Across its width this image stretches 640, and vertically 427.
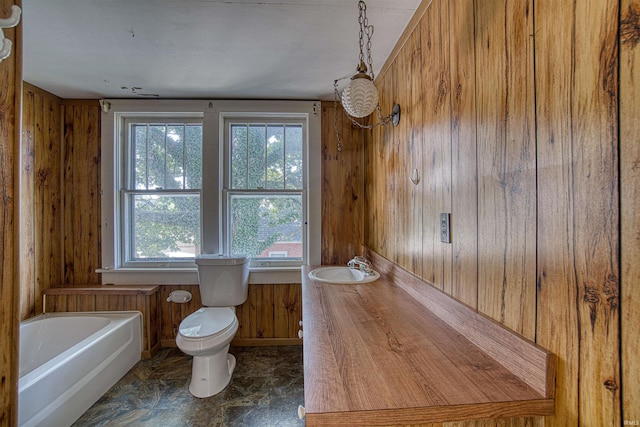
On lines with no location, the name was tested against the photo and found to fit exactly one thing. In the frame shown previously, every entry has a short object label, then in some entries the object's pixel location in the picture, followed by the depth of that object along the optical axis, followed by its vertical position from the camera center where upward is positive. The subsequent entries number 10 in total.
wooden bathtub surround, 2.27 -0.77
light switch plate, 1.09 -0.06
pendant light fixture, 1.27 +0.59
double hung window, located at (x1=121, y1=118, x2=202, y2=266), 2.52 +0.22
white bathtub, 1.42 -1.01
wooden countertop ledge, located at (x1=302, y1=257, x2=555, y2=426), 0.60 -0.44
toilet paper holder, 2.39 -0.78
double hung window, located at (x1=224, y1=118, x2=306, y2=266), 2.54 +0.24
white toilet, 1.77 -0.82
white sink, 1.82 -0.46
